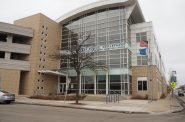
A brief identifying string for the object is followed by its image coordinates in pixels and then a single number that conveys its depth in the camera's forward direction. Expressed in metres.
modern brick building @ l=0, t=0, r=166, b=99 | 23.75
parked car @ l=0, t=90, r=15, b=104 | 13.78
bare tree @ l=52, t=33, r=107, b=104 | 16.26
